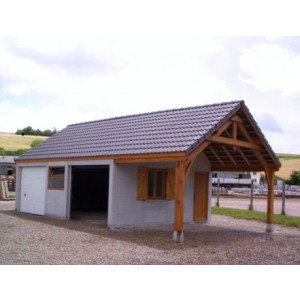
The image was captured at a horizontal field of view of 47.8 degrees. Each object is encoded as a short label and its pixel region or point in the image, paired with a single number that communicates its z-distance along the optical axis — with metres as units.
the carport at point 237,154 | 8.85
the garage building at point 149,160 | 9.73
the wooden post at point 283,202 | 15.88
